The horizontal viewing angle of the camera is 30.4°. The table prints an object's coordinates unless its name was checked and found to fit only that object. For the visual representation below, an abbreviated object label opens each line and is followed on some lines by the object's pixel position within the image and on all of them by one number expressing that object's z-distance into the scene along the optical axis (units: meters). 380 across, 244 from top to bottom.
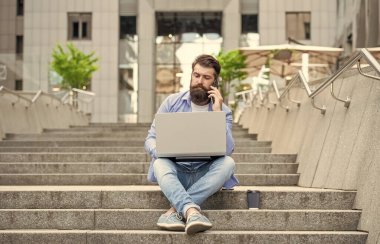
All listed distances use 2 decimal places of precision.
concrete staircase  5.77
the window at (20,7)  40.06
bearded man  5.68
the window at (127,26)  38.31
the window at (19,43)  39.97
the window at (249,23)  37.91
